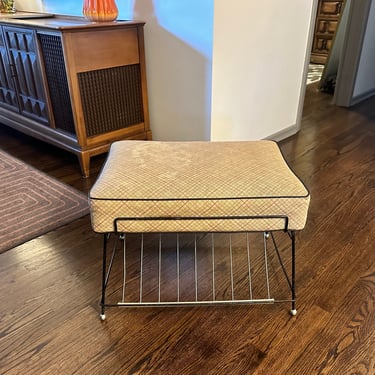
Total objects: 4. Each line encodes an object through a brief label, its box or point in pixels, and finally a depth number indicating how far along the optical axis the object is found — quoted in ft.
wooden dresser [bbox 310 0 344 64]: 15.26
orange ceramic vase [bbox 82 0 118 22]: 6.25
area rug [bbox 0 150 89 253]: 5.23
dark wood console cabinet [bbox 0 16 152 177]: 5.96
